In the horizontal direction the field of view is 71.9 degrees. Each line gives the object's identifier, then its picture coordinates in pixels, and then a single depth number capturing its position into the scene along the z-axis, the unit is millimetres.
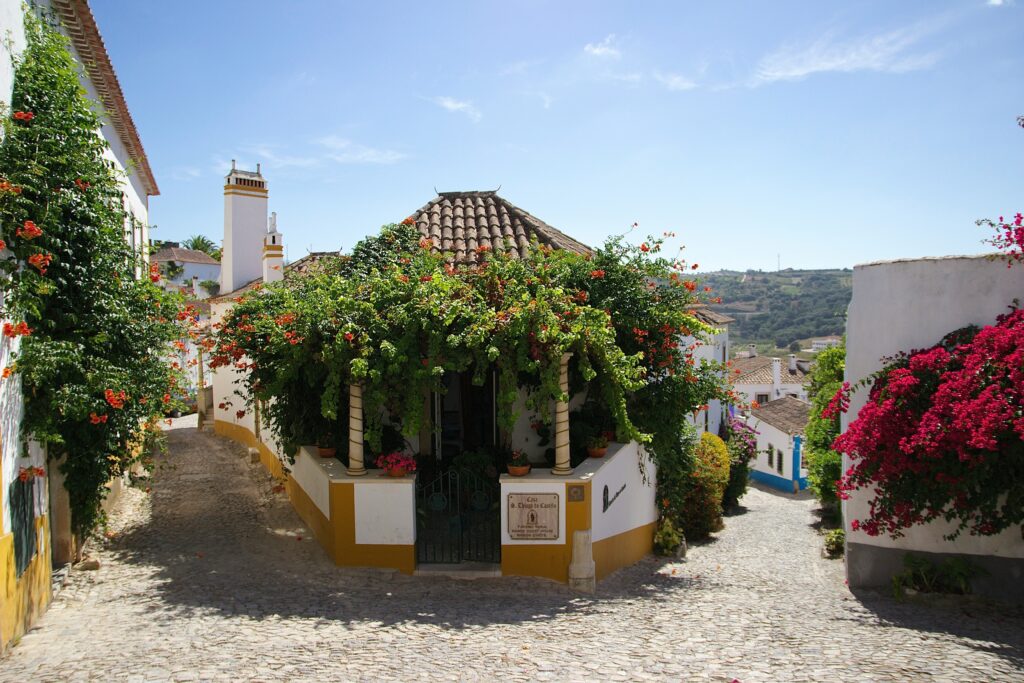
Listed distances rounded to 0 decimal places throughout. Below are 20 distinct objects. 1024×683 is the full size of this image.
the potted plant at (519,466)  9188
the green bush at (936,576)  9031
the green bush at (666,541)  12117
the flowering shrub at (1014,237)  8422
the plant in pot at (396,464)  9219
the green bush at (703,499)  14109
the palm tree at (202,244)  59531
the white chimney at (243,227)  19812
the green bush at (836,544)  12133
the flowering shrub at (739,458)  19156
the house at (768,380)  50156
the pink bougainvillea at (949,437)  7820
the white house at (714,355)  20711
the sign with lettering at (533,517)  9172
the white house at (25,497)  6492
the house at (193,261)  57256
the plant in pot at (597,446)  10328
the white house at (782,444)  30328
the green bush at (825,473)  14617
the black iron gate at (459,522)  9688
